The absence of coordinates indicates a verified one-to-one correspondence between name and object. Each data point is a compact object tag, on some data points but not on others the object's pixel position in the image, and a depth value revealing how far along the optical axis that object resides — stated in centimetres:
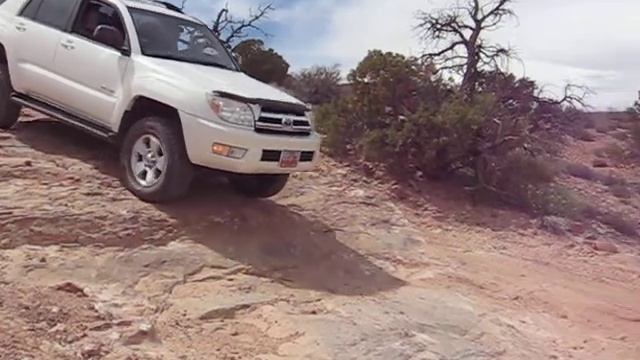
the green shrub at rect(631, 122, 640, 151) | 2114
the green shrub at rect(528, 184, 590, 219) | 1092
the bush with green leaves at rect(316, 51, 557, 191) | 1078
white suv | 660
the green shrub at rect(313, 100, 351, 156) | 1148
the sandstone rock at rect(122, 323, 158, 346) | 464
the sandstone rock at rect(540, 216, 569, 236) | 1018
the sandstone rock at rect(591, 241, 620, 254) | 991
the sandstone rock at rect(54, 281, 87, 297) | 523
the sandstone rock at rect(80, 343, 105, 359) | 436
